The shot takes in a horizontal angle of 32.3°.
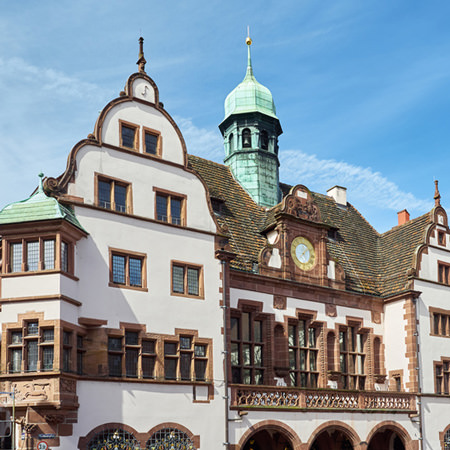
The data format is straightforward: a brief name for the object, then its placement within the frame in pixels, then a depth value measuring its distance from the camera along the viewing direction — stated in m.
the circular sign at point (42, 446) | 21.80
